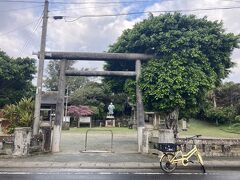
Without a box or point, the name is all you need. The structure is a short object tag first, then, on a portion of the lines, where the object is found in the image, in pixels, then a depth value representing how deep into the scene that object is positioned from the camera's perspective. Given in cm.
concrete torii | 954
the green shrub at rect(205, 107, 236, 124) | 2309
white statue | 2453
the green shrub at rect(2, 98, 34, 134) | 934
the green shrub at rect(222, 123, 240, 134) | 1910
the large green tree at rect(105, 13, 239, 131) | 929
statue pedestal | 2486
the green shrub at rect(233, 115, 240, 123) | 2171
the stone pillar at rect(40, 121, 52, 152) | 913
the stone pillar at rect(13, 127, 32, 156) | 810
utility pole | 908
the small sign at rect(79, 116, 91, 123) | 2421
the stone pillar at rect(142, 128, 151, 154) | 911
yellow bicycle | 650
